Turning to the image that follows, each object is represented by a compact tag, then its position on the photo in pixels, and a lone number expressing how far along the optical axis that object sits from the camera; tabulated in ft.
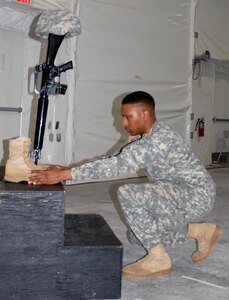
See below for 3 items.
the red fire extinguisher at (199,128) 22.25
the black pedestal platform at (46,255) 5.10
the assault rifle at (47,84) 7.20
